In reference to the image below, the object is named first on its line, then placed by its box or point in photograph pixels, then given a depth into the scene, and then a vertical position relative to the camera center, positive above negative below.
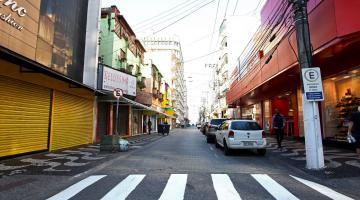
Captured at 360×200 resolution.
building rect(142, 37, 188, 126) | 79.50 +18.98
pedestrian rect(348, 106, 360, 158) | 8.86 +0.13
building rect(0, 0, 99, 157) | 11.21 +2.20
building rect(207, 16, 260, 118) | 53.28 +16.71
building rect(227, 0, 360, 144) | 9.91 +3.07
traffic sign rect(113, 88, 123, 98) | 15.21 +1.89
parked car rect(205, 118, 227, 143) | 20.37 +0.21
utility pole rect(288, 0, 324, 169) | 9.37 +0.74
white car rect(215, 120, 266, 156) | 13.09 -0.25
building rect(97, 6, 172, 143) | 21.98 +4.58
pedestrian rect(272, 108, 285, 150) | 15.14 +0.31
